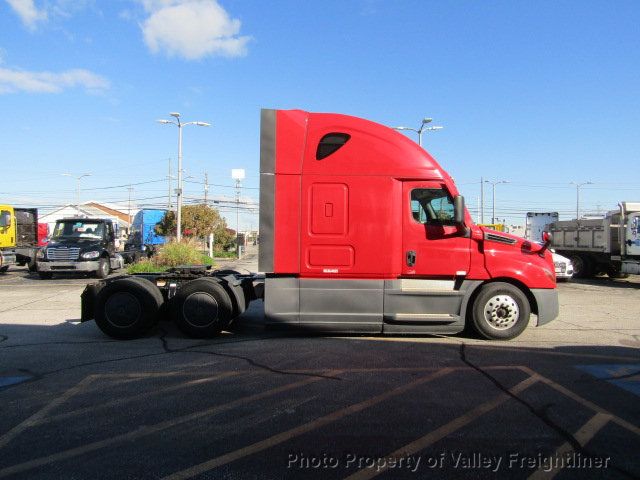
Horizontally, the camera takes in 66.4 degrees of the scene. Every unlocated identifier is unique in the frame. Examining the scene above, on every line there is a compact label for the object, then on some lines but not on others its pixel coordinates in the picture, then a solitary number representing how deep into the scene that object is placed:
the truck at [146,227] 35.88
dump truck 17.20
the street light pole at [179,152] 30.92
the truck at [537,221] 28.47
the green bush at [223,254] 36.62
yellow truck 21.78
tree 33.44
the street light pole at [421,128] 28.07
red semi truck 7.14
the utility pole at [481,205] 56.14
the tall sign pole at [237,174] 57.84
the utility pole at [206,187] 68.38
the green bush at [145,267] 17.88
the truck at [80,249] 17.84
